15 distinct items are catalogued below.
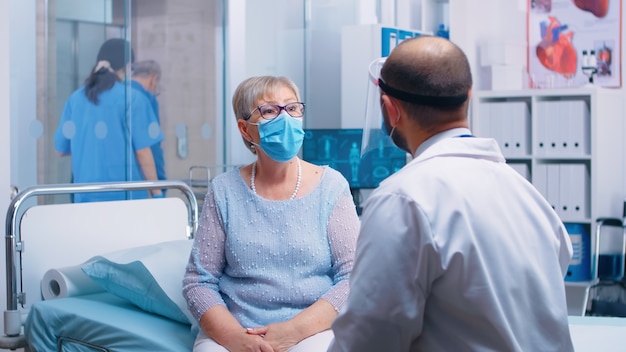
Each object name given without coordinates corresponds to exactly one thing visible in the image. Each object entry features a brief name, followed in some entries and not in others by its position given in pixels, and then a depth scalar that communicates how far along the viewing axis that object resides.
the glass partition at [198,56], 4.01
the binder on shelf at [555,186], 5.52
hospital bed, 2.86
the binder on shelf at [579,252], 5.49
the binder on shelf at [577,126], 5.45
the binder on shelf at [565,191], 5.48
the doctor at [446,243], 1.54
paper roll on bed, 3.21
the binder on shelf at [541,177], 5.57
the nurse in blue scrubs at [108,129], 4.10
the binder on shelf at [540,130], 5.59
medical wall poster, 6.01
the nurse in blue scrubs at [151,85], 4.45
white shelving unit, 5.45
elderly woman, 2.59
